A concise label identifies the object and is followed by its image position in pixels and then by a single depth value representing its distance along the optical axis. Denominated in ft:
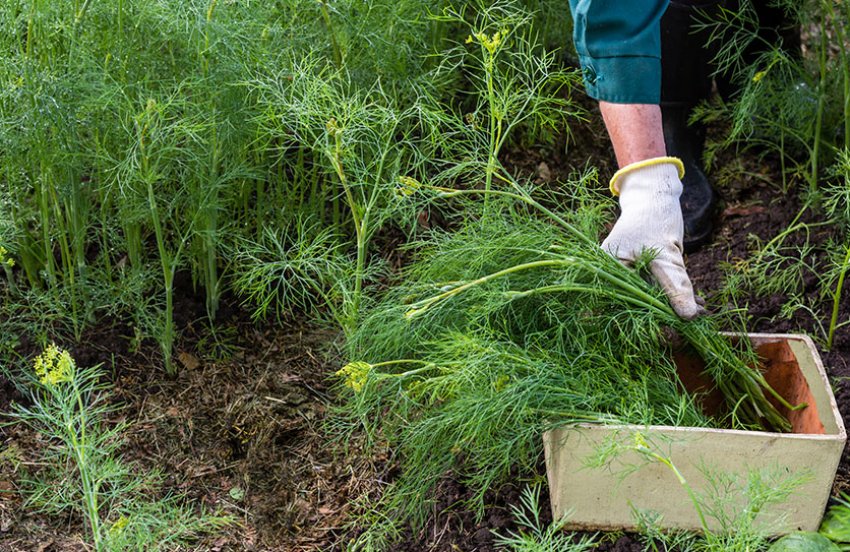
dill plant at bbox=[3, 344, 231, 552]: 6.48
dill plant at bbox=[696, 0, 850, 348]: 10.11
